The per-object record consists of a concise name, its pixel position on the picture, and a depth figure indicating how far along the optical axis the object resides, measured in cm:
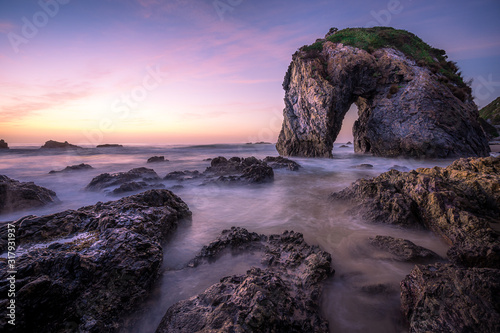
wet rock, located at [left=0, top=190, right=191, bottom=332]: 171
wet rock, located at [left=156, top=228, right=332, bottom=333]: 165
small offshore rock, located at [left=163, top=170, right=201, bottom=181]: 997
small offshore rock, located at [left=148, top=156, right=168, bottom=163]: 1858
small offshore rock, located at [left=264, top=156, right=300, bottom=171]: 1270
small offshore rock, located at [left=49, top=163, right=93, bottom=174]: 1259
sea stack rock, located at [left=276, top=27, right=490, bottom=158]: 1453
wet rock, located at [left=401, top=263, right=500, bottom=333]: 151
